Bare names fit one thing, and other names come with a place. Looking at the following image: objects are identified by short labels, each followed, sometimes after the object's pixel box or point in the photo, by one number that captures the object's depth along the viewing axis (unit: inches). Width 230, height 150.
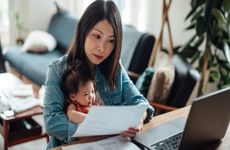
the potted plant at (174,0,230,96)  67.8
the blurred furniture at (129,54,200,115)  58.7
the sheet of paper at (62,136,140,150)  30.3
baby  36.1
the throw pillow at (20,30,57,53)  125.2
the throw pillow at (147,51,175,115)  62.9
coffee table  59.5
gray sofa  90.5
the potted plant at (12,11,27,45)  140.5
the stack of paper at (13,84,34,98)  68.6
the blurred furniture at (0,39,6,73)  103.6
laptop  26.3
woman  33.9
